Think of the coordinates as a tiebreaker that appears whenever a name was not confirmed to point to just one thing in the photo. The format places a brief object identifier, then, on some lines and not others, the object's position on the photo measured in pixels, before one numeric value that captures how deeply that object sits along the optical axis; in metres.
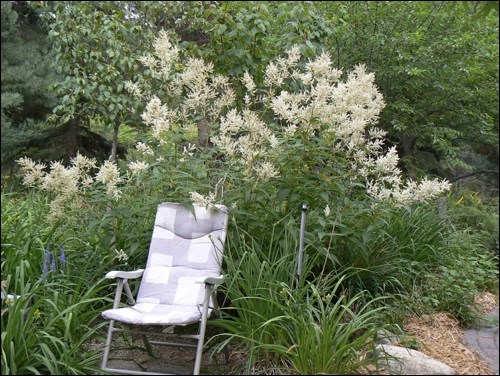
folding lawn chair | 3.23
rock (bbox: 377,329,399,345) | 3.19
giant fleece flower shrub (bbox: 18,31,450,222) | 3.62
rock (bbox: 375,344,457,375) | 2.84
